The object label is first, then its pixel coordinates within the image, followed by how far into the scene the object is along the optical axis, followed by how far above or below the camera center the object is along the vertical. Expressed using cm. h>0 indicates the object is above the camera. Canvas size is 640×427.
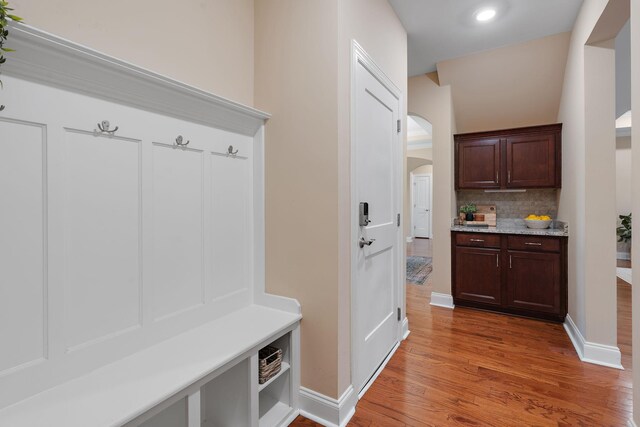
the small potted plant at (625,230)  602 -37
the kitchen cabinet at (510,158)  328 +60
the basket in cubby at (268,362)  159 -80
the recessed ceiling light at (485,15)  248 +162
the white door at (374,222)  186 -7
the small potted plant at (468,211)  379 +1
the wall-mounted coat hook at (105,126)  123 +35
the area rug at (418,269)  468 -98
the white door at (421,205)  966 +22
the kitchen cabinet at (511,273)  302 -64
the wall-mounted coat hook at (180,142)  151 +35
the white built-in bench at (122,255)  103 -18
